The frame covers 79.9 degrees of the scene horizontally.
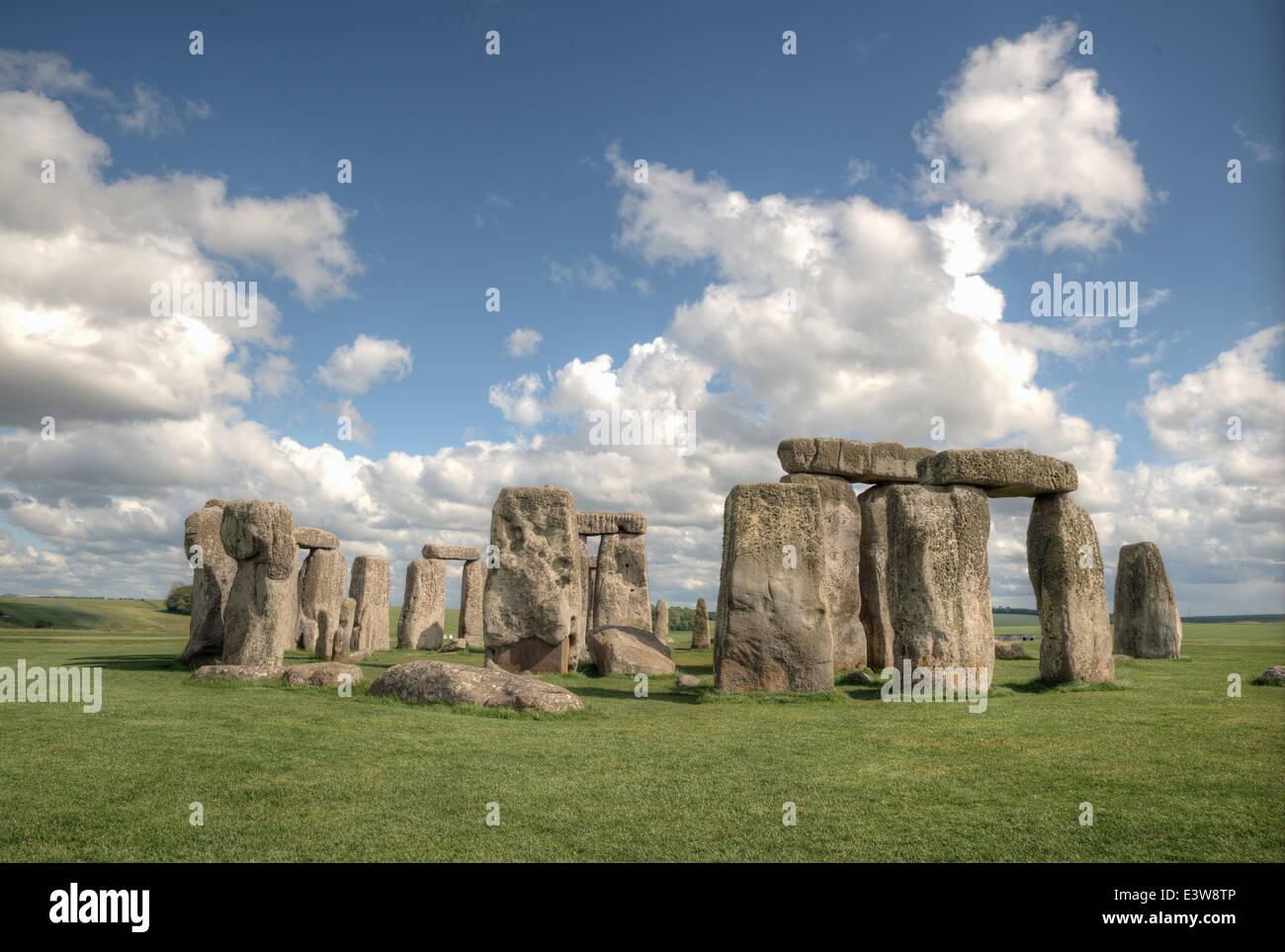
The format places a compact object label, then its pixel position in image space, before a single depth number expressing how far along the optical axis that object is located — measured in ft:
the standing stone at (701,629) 92.42
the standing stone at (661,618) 104.99
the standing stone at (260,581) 43.52
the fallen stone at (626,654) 51.19
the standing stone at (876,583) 53.16
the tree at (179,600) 167.84
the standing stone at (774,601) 36.45
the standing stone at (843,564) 52.70
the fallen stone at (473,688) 30.76
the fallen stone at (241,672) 38.24
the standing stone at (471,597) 87.45
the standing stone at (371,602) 75.00
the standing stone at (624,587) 79.97
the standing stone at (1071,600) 38.24
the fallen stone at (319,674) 36.68
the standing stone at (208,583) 48.47
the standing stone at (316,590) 72.74
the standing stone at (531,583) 49.83
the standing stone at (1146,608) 58.95
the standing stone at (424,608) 82.69
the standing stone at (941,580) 36.88
